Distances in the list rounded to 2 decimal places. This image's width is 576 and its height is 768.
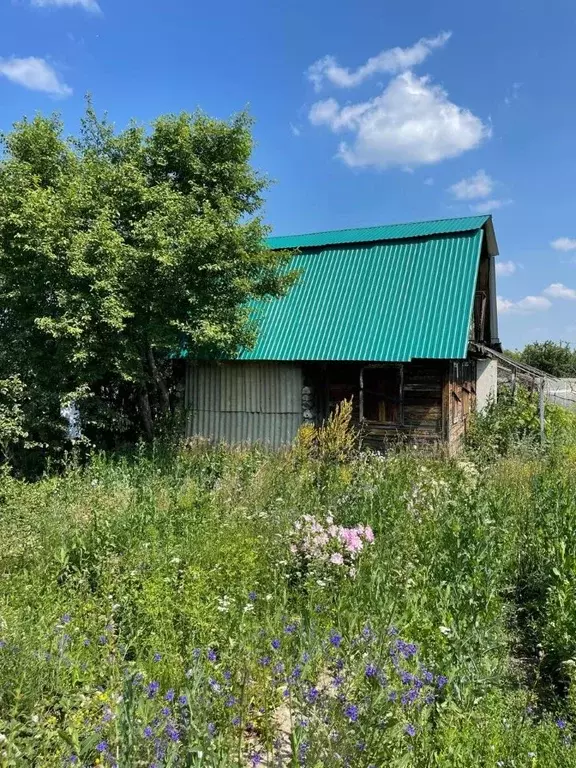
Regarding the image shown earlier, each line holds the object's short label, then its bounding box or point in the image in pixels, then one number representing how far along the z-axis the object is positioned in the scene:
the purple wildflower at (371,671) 2.55
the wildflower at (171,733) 2.31
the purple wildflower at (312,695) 2.50
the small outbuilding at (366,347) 11.98
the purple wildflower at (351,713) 2.33
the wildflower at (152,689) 2.64
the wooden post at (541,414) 12.63
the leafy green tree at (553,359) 36.75
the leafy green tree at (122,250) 9.91
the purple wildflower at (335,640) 2.79
